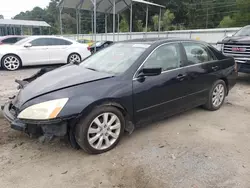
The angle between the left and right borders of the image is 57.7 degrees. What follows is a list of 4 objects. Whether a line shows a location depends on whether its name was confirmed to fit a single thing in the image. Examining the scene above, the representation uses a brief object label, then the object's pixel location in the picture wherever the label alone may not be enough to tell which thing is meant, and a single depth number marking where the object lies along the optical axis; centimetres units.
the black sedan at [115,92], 275
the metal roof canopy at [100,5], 1689
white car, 926
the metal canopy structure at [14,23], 3256
